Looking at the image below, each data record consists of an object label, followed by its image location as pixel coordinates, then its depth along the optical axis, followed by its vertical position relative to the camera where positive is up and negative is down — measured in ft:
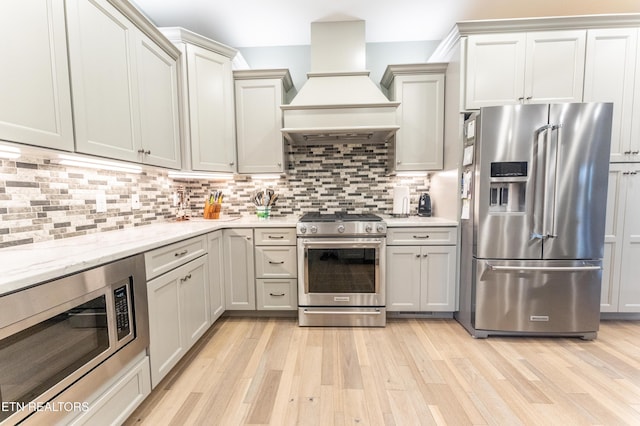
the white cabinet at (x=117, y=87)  4.50 +2.31
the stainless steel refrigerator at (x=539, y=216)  6.24 -0.51
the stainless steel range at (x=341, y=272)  7.41 -2.16
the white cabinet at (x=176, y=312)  4.72 -2.39
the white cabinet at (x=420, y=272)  7.59 -2.22
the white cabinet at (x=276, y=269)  7.80 -2.15
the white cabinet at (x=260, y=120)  8.59 +2.59
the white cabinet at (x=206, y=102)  7.43 +2.90
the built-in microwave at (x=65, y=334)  2.68 -1.71
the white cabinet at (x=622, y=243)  7.12 -1.35
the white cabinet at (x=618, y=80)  6.89 +3.05
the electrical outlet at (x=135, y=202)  6.98 -0.09
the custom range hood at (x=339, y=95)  7.84 +3.10
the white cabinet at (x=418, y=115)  8.30 +2.60
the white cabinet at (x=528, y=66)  6.94 +3.47
